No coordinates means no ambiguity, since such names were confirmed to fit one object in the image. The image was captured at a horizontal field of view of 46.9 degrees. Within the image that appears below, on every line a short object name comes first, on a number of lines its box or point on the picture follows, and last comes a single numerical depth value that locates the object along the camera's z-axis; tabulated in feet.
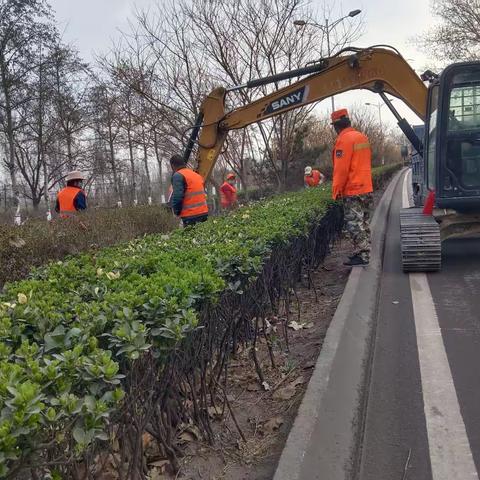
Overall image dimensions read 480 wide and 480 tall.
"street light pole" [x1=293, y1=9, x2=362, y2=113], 44.26
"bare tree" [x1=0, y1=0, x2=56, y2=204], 73.20
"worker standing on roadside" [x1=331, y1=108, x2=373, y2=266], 25.17
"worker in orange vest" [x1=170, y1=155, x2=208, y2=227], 26.68
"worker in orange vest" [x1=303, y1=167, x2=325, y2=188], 59.77
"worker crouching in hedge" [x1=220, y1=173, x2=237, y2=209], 50.55
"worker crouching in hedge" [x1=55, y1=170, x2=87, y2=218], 28.45
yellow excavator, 24.90
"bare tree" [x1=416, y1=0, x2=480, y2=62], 109.19
